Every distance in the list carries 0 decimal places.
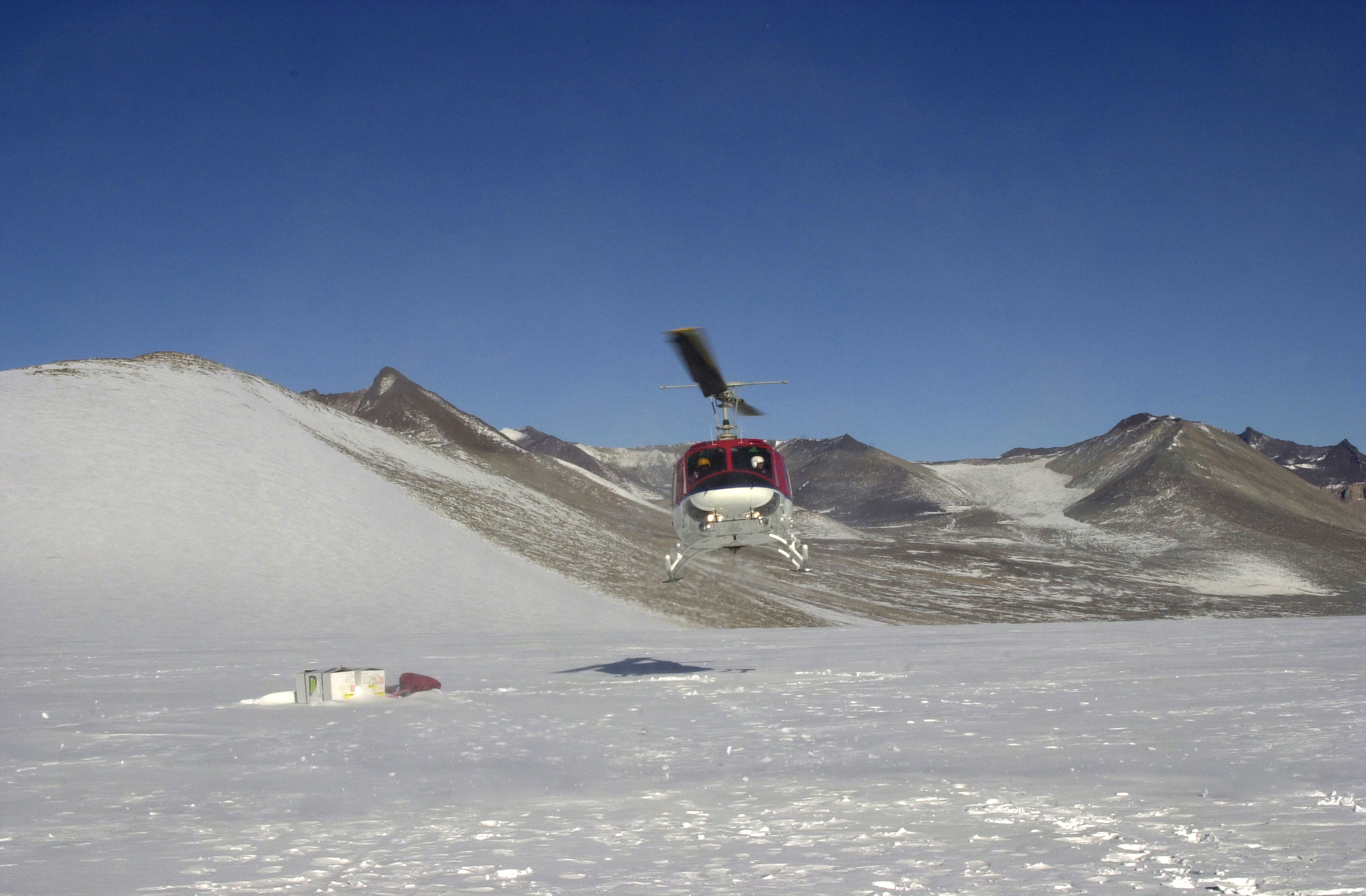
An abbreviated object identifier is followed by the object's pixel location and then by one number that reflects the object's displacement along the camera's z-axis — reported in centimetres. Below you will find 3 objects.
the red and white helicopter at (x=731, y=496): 1941
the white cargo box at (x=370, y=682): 1897
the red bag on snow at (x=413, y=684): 1914
